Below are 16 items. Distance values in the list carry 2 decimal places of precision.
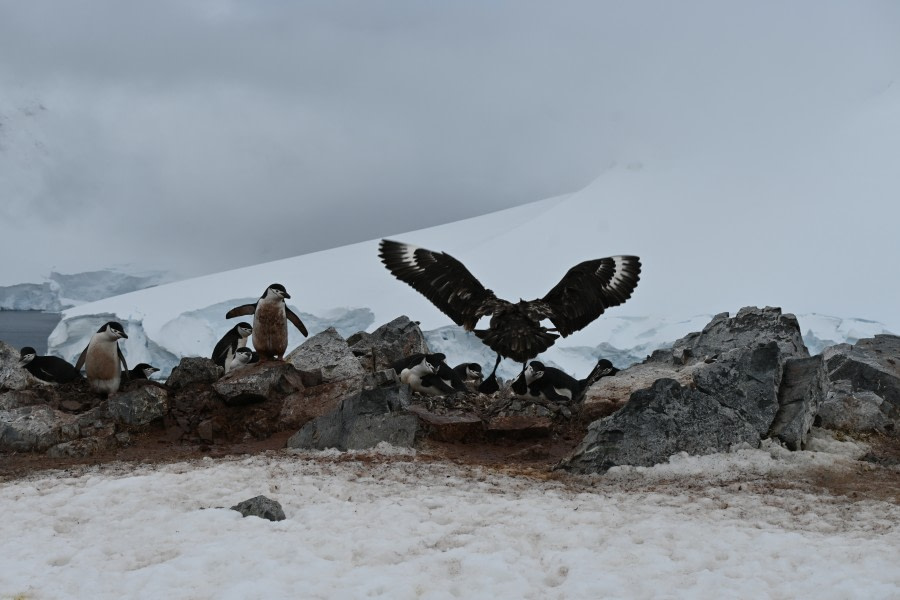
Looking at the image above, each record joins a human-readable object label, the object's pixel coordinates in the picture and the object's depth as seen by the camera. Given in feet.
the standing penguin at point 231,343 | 43.50
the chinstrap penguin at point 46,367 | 33.73
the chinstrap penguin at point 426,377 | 32.01
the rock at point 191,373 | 32.78
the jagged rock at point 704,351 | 28.60
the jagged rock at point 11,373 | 32.76
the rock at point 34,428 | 27.96
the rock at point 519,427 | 27.99
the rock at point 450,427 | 27.37
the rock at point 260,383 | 30.58
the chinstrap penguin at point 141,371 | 36.60
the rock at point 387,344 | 39.22
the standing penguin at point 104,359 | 31.94
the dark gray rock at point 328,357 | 35.27
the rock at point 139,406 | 29.86
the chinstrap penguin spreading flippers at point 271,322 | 36.09
